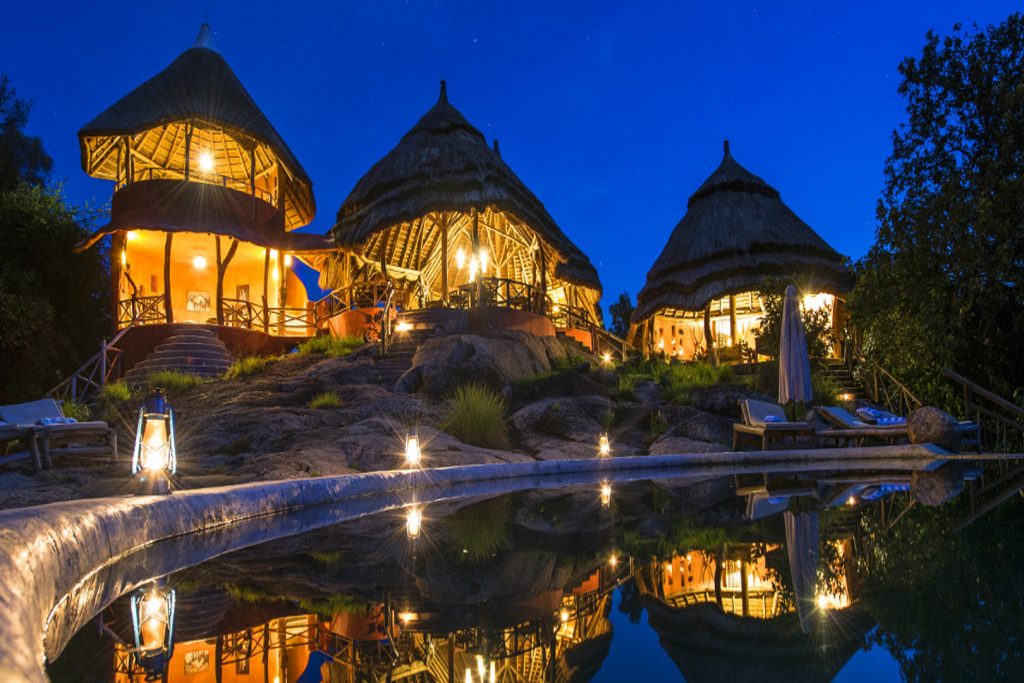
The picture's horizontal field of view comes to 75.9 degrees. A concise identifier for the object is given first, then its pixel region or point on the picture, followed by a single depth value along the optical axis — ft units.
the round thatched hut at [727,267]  76.28
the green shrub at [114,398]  39.24
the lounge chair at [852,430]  34.58
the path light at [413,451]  24.09
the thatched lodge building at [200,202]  63.21
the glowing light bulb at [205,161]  73.51
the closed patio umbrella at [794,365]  40.40
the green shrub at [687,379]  47.14
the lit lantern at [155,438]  14.87
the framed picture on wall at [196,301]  69.15
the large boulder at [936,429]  33.19
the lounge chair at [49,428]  26.05
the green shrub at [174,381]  45.50
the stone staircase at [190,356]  54.19
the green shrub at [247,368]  50.50
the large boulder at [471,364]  43.21
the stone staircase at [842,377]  55.67
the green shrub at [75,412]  35.99
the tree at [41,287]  55.47
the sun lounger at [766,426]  34.88
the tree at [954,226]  39.42
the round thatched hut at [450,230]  59.62
